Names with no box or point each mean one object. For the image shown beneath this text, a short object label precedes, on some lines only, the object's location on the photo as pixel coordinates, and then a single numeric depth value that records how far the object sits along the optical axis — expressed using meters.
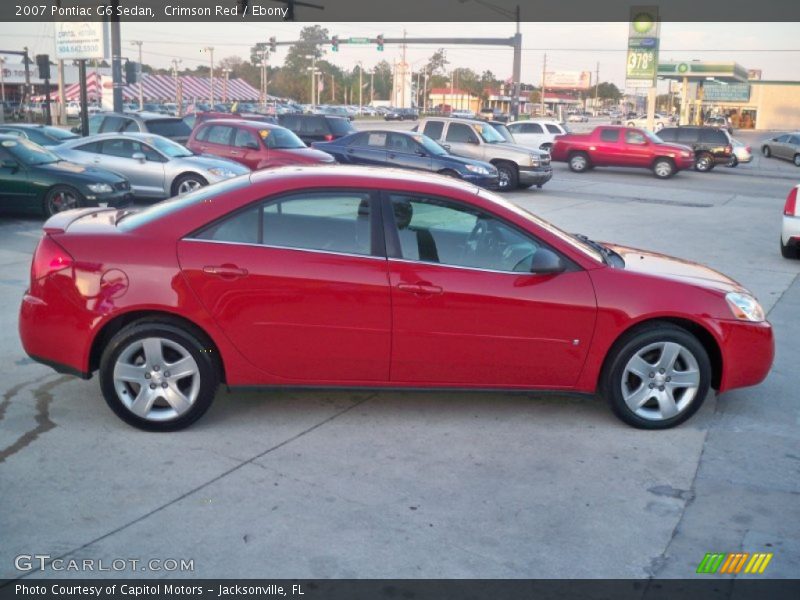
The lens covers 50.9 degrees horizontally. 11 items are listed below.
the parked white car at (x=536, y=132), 32.91
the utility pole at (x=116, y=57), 26.08
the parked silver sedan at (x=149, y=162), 15.59
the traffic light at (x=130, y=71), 26.25
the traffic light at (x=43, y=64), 30.69
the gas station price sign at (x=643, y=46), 44.31
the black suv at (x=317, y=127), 25.25
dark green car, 13.09
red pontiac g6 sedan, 4.90
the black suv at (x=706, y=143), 32.62
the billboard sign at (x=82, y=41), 27.06
